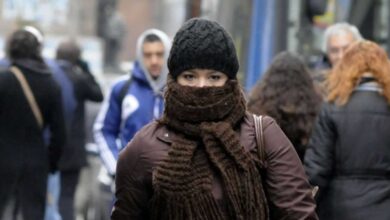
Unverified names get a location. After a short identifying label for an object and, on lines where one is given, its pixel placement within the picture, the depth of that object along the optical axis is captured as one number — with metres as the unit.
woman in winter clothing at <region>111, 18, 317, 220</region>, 7.23
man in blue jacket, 12.93
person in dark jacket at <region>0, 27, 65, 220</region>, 15.24
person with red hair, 11.68
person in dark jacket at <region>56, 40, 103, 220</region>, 19.28
